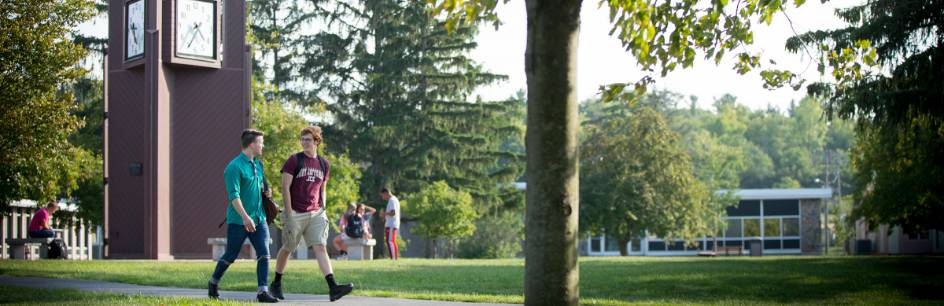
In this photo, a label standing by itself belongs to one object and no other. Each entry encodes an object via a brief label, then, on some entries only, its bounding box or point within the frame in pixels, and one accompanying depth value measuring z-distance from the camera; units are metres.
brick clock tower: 22.84
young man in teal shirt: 11.13
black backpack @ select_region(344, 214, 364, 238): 26.69
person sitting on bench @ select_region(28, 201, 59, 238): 26.83
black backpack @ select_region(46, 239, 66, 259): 26.34
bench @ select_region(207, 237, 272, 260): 22.78
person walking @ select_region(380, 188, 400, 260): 25.81
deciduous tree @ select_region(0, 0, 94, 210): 19.28
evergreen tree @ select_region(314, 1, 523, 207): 50.69
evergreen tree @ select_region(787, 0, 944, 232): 19.75
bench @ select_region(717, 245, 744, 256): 58.00
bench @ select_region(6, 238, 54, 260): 26.69
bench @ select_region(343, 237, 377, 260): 27.09
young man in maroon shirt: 11.30
